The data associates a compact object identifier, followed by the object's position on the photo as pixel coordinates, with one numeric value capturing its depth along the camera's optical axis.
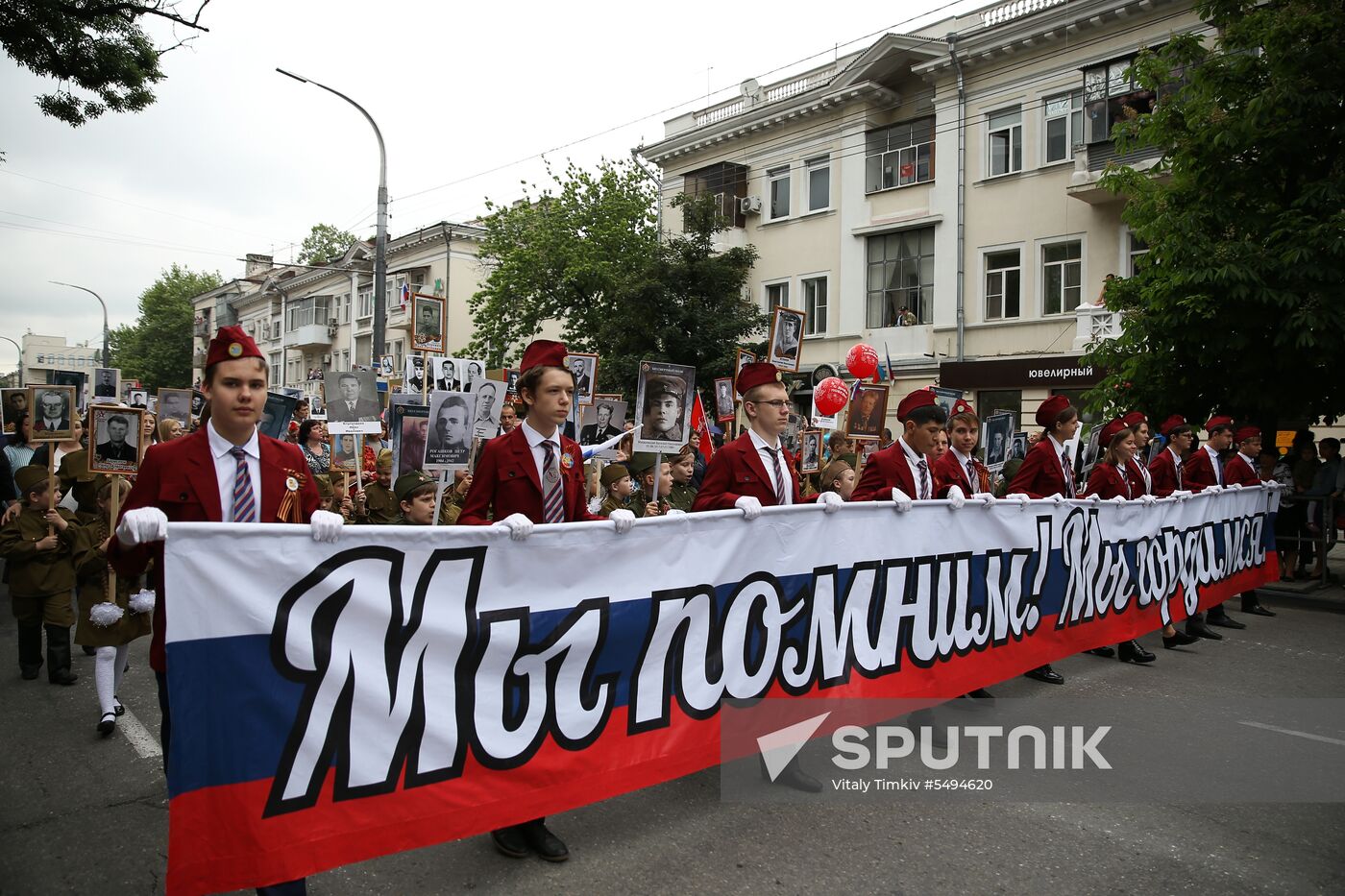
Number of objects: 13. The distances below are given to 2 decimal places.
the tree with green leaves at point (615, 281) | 25.00
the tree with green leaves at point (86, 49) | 9.10
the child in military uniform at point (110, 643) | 5.31
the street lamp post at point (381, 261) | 18.30
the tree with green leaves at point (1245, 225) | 10.60
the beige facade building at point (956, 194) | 21.80
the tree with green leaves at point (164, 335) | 76.50
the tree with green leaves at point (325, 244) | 67.62
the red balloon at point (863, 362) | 14.34
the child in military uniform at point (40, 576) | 6.34
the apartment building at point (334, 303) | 47.75
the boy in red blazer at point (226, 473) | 3.03
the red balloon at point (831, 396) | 11.84
